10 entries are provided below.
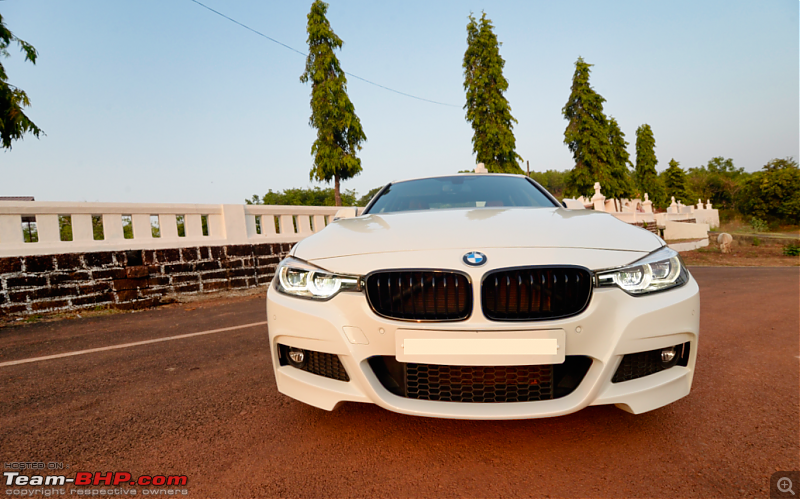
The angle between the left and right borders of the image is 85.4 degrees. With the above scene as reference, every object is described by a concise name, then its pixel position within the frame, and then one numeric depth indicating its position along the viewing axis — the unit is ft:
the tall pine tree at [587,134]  100.73
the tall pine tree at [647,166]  159.53
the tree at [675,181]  178.81
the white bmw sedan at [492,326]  5.49
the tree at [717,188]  219.00
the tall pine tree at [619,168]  102.53
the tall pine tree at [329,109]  67.67
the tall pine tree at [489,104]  82.99
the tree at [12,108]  30.55
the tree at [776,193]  152.87
